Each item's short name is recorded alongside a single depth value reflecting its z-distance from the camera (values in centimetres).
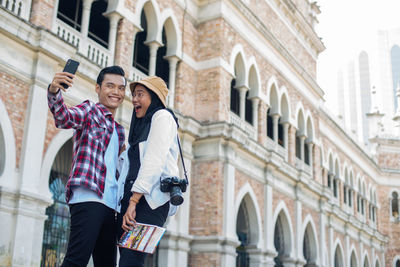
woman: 321
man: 315
